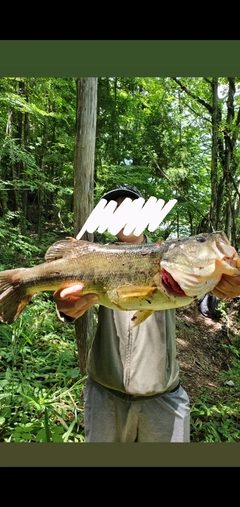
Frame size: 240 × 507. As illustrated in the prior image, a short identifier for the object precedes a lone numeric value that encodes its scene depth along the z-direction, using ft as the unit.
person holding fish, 5.12
